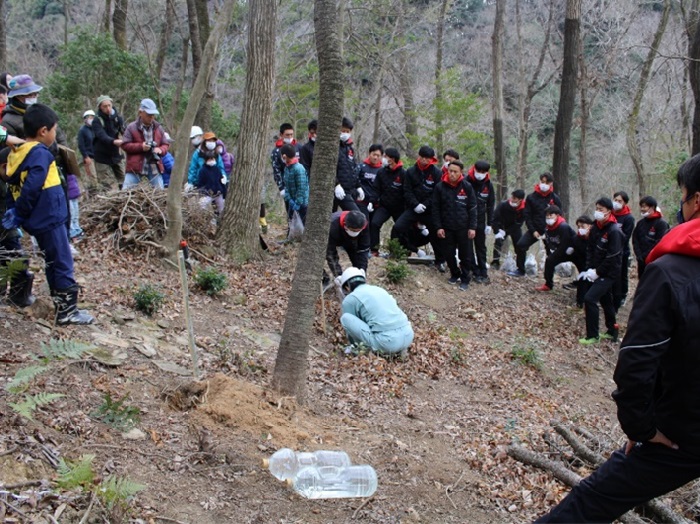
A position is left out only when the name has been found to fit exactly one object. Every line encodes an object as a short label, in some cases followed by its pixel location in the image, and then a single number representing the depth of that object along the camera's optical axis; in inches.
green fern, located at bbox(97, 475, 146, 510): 153.5
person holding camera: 418.0
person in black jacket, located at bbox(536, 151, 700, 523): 128.7
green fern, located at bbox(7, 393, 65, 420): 167.0
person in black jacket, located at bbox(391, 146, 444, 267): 483.2
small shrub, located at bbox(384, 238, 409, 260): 467.2
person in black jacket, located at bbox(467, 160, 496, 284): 504.4
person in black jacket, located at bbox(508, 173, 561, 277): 529.0
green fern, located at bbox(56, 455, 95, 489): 154.7
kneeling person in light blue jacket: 328.8
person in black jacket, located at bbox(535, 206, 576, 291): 493.4
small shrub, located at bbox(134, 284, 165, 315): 304.0
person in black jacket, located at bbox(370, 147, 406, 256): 487.5
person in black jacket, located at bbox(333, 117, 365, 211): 448.1
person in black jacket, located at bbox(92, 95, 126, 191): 442.9
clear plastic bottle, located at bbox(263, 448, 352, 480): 196.7
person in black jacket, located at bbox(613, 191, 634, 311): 483.9
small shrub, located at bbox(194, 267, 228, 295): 350.3
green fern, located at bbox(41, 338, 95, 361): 195.3
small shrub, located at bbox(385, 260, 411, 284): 443.5
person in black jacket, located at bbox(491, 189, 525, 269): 545.6
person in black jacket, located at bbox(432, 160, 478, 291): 475.2
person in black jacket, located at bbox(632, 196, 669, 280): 463.2
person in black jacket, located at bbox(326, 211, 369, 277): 366.3
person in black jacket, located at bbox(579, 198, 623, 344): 434.0
